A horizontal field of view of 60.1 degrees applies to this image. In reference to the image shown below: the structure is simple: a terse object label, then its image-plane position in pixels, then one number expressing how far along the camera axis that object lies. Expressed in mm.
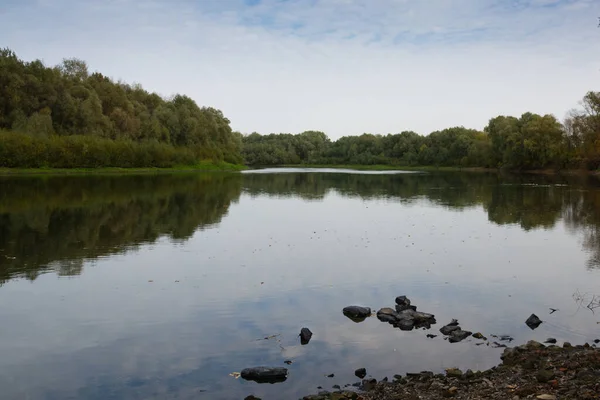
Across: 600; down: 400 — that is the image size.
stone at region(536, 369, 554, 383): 10070
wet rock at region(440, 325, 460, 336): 13938
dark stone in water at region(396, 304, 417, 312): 15711
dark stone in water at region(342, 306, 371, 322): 15109
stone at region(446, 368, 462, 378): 10992
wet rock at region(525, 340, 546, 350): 12517
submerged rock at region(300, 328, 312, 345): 13281
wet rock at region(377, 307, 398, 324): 14883
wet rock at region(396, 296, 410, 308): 16048
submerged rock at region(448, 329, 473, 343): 13484
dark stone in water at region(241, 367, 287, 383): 11141
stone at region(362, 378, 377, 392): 10508
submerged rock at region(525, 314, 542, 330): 14630
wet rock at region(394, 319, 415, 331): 14422
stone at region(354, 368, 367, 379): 11297
